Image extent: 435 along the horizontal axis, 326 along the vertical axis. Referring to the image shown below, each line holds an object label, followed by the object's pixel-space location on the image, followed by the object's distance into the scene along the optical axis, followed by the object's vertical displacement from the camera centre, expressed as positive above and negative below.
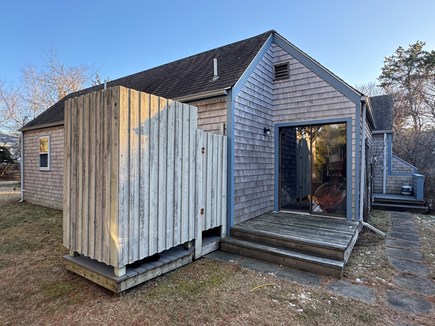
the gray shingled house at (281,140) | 4.80 +0.48
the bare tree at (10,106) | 21.17 +4.66
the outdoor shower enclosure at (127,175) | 2.86 -0.20
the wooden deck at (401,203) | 8.03 -1.47
